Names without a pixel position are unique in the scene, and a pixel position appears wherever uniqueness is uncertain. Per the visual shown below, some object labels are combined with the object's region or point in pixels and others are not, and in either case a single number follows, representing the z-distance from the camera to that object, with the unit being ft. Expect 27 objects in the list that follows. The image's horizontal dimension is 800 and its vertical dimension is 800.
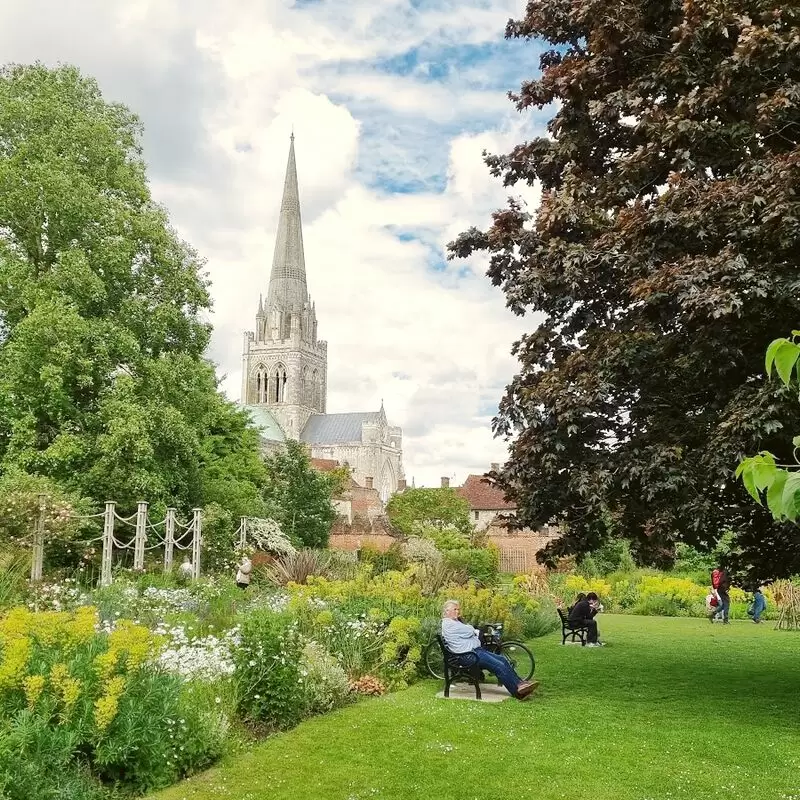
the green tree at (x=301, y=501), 104.47
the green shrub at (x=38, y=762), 17.40
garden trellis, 57.36
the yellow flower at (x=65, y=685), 19.10
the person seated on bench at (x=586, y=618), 54.49
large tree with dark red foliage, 28.27
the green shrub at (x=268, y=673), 27.78
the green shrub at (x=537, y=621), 59.31
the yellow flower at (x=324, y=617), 34.78
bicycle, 37.60
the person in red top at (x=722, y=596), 71.97
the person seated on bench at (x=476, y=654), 33.86
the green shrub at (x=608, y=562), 102.99
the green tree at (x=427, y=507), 190.90
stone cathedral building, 398.01
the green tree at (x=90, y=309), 69.62
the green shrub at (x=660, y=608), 82.64
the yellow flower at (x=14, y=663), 19.24
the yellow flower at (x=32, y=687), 19.03
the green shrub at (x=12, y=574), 42.11
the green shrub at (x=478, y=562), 95.20
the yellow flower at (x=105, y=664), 20.06
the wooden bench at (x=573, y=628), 54.65
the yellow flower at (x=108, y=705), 19.27
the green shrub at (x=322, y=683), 30.60
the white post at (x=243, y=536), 83.51
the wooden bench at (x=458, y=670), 33.81
